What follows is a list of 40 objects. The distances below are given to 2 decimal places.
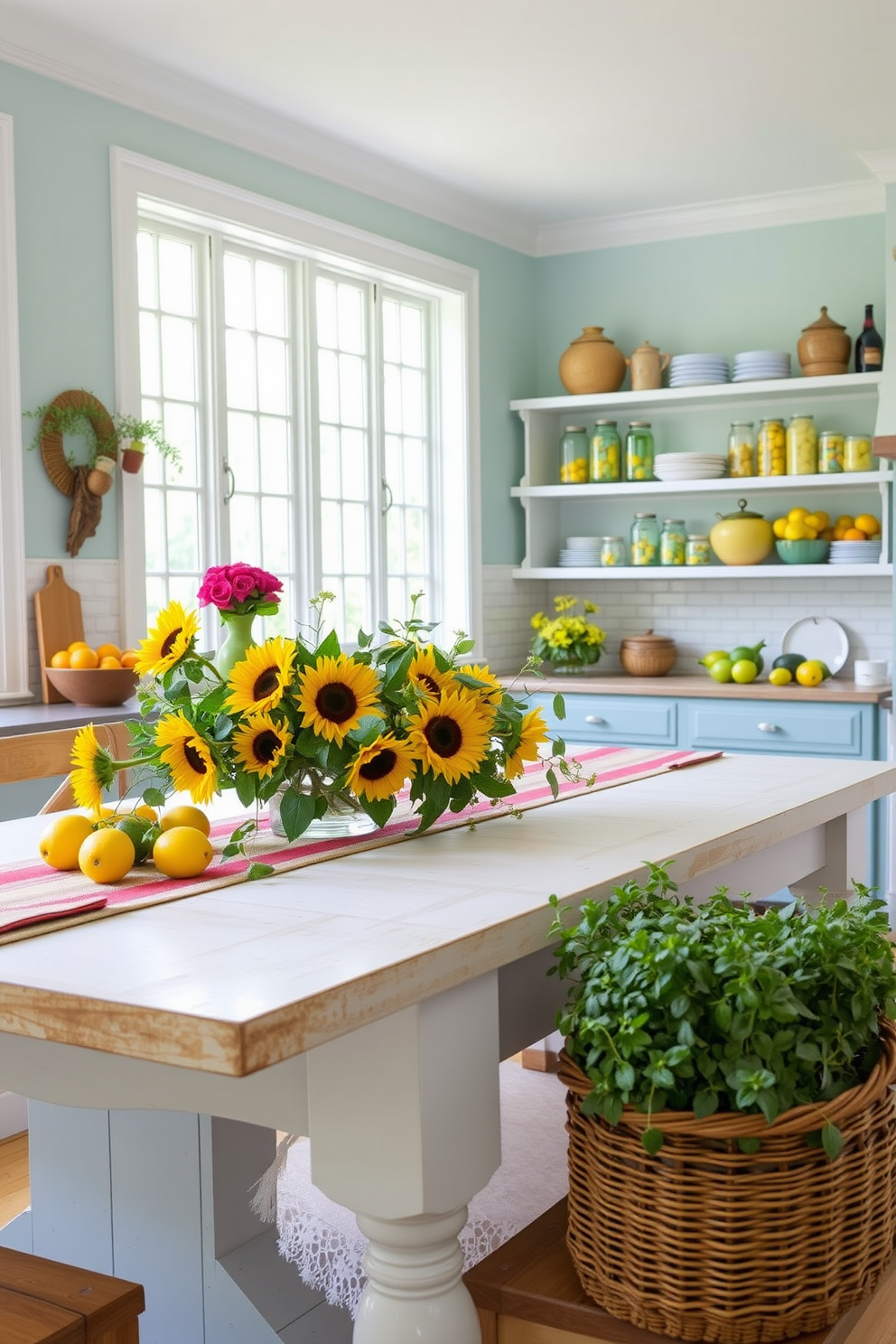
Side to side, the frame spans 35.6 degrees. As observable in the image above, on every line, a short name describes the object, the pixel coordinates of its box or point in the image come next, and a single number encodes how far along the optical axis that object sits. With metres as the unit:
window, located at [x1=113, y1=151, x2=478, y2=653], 4.48
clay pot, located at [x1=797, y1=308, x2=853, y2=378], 5.39
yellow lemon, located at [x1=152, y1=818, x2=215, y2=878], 1.62
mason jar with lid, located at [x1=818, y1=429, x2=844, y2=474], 5.38
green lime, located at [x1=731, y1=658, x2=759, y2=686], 5.37
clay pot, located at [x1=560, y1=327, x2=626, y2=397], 5.85
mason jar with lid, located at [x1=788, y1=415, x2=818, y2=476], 5.45
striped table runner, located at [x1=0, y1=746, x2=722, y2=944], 1.43
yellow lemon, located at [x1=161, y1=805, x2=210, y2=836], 1.74
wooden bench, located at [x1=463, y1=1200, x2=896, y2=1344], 1.37
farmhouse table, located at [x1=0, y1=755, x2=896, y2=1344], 1.17
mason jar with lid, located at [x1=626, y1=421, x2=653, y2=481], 5.85
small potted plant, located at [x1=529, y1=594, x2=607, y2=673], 5.81
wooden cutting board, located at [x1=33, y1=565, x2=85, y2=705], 3.89
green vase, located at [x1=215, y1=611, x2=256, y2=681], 1.85
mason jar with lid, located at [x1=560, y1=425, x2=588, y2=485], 6.02
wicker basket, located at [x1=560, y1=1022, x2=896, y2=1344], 1.29
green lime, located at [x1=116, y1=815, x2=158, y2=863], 1.71
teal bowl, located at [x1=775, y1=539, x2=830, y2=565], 5.45
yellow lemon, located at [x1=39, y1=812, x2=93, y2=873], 1.69
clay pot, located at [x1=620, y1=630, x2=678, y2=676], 5.78
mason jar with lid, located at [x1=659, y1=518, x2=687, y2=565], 5.79
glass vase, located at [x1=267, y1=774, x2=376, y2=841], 1.85
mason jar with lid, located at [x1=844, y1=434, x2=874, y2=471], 5.38
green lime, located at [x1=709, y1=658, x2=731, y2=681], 5.50
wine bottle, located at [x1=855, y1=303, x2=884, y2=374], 5.32
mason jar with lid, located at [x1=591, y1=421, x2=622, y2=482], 5.92
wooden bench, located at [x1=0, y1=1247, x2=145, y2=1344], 1.40
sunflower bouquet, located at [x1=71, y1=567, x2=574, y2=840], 1.69
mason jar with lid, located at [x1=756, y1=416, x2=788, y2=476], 5.54
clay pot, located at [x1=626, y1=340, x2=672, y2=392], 5.75
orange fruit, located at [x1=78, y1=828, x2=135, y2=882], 1.60
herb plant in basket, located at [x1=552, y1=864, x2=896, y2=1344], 1.29
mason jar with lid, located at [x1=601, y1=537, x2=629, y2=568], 5.97
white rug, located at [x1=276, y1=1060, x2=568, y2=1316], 1.99
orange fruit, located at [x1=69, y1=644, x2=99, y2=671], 3.76
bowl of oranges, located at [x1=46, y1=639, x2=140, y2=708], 3.73
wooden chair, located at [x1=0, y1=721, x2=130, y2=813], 3.20
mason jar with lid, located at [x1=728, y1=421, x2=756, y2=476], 5.64
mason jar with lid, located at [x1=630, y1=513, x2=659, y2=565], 5.88
